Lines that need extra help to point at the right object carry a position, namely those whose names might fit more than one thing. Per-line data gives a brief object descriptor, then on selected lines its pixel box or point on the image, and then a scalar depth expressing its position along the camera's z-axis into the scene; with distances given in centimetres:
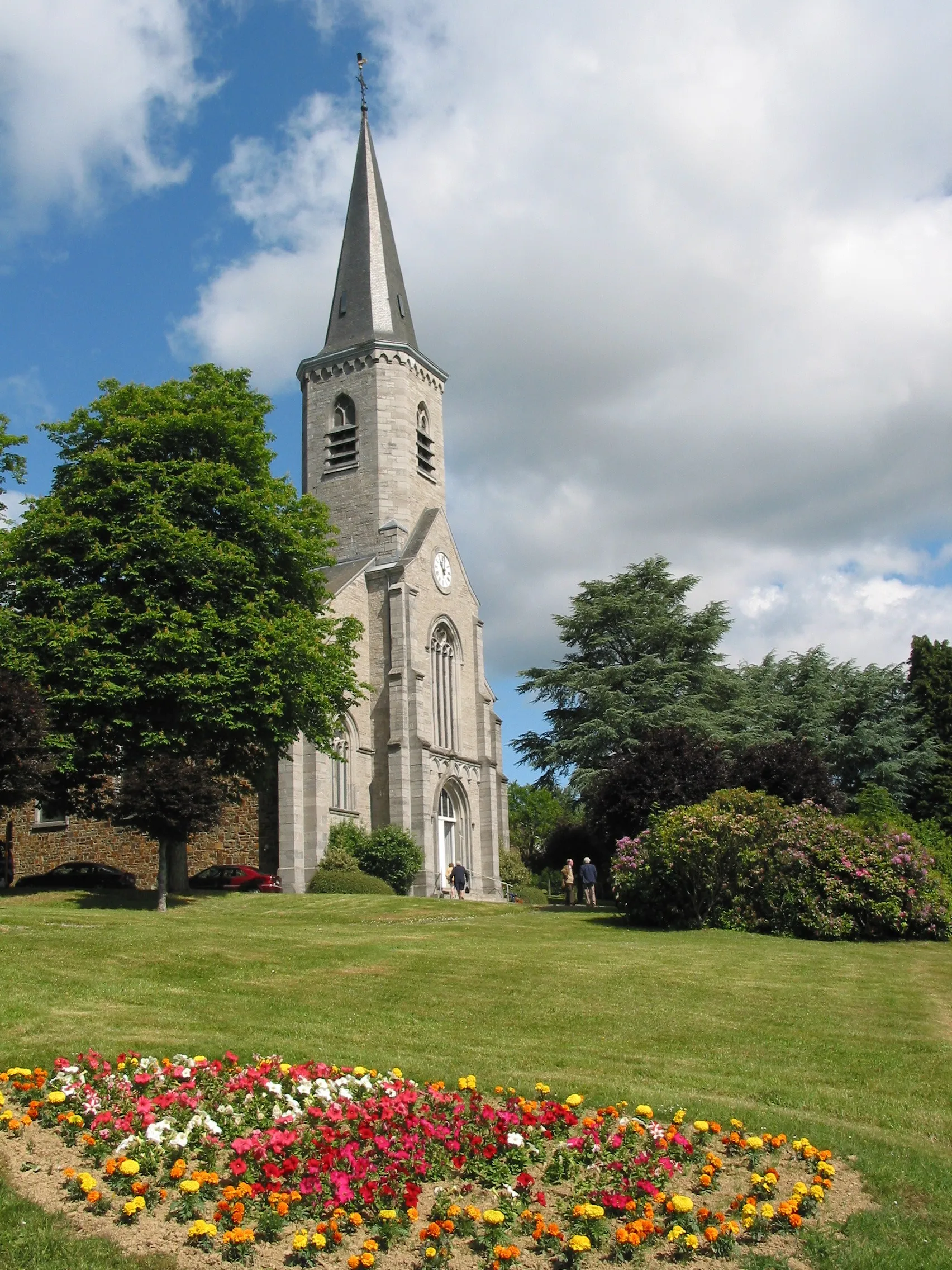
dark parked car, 2973
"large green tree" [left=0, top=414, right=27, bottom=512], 2408
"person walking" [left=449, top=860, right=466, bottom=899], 3300
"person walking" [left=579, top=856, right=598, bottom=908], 2925
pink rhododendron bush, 2038
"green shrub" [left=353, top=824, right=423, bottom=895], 3291
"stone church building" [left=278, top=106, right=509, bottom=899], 3500
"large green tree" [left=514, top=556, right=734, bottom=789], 3706
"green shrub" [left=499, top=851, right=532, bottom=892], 3988
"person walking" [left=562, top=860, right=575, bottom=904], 3083
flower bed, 552
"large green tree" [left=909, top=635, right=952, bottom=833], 4112
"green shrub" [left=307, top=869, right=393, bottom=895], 3039
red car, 3073
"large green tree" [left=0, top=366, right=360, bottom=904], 2241
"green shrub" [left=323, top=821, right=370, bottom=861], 3247
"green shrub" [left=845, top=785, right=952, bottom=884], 2289
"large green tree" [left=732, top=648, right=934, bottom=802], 4056
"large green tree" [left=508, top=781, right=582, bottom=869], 6291
